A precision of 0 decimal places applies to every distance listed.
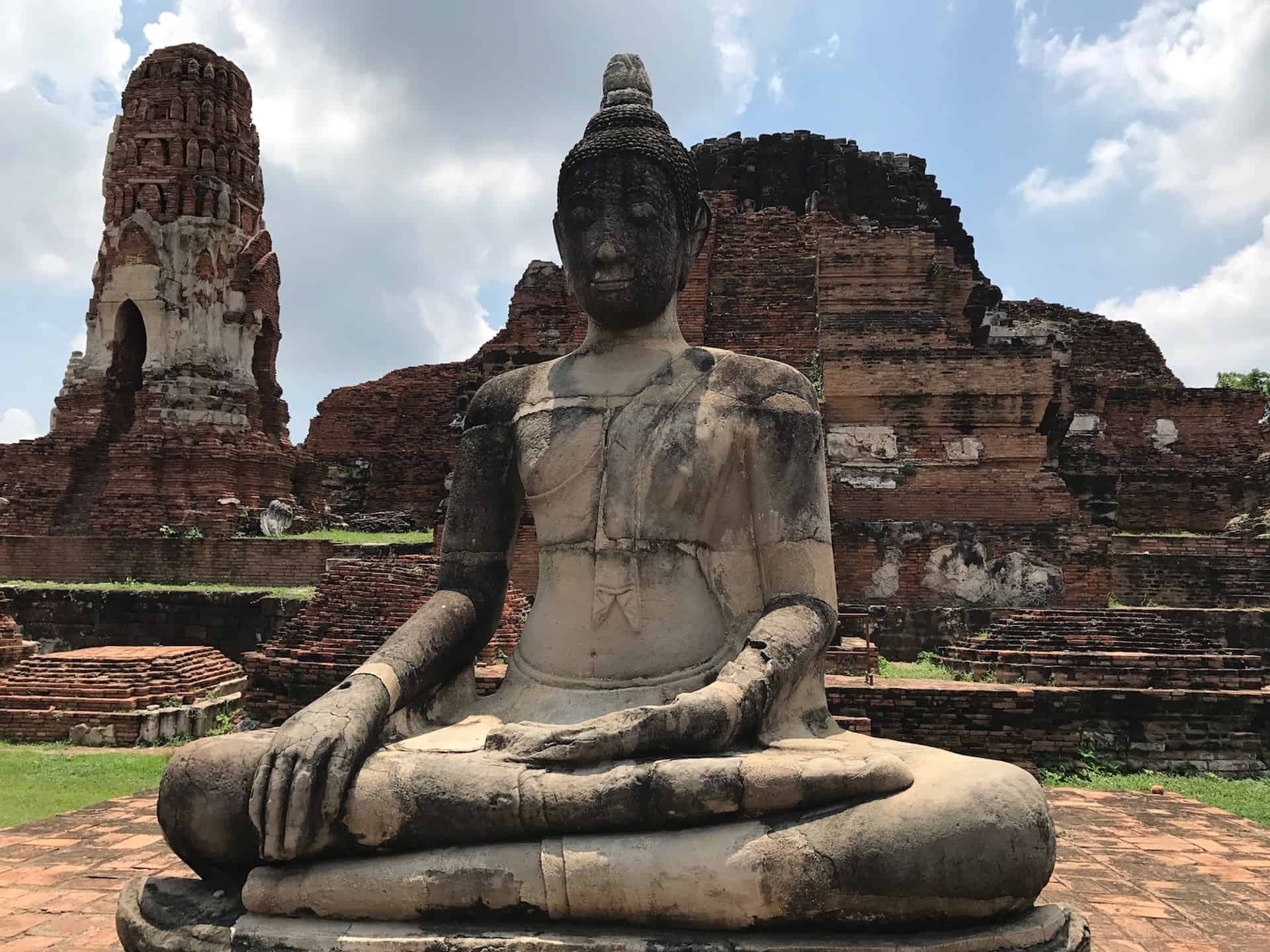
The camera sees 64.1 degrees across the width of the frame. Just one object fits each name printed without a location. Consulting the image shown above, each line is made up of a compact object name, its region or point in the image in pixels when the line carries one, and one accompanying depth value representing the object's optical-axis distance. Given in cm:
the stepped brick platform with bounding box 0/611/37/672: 1127
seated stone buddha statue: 247
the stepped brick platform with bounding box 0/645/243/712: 945
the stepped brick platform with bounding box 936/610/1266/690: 841
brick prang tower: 1961
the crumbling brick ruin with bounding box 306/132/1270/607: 1194
